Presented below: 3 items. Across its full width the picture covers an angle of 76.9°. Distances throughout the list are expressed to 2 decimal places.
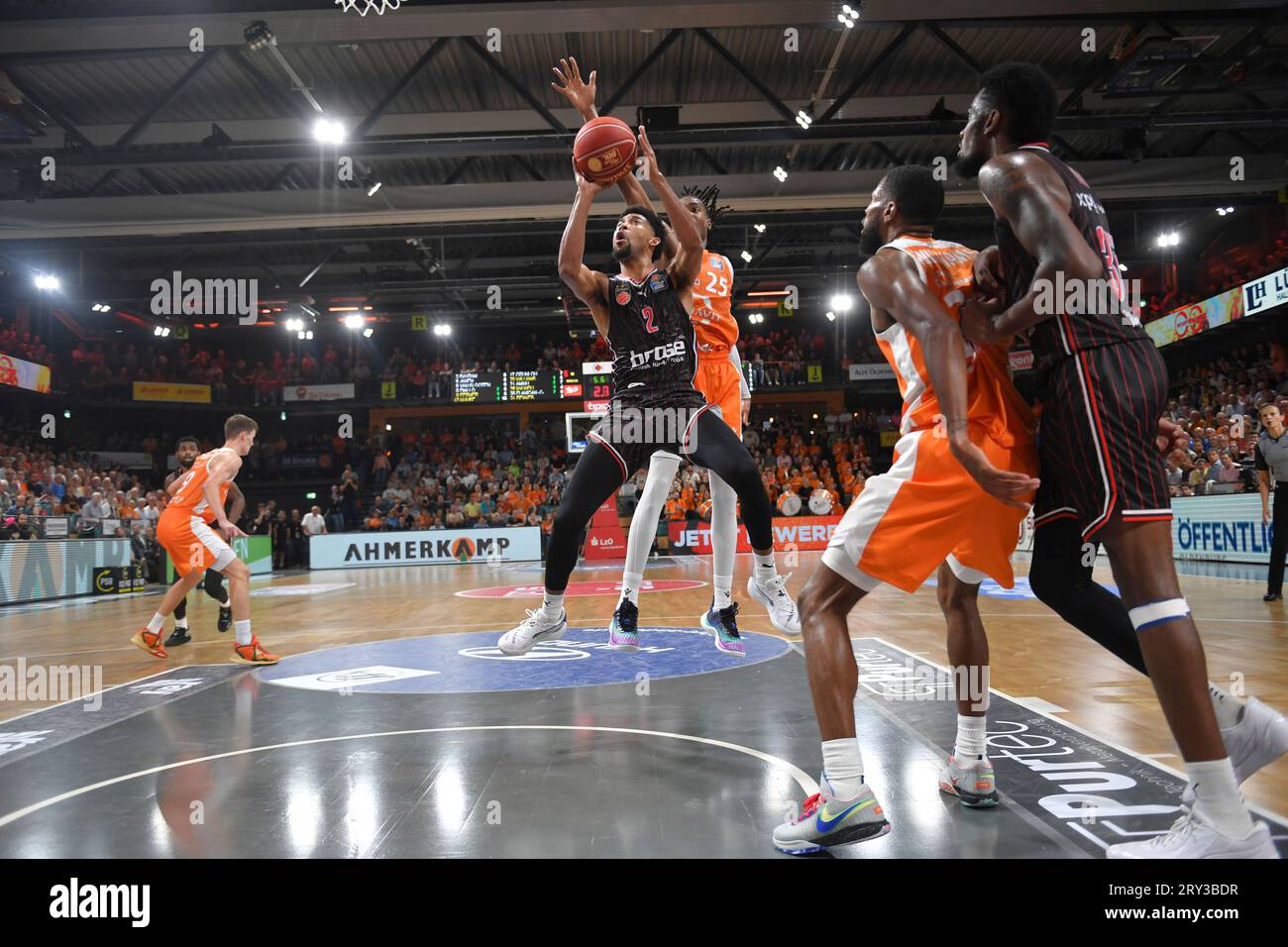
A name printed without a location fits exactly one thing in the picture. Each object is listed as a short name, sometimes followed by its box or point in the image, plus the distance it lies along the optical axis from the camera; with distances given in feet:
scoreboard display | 74.98
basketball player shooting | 12.69
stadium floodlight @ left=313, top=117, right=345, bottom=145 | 34.01
